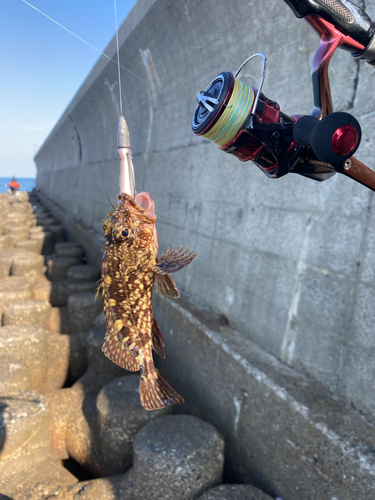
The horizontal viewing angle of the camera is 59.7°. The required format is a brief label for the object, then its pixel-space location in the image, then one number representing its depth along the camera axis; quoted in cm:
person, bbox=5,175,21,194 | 2961
